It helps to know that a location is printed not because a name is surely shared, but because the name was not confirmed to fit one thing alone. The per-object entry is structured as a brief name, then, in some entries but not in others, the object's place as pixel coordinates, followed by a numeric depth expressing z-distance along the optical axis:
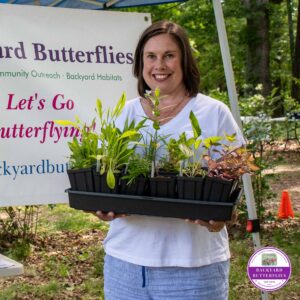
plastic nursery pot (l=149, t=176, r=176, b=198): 1.84
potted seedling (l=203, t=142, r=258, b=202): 1.79
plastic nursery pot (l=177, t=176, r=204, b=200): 1.80
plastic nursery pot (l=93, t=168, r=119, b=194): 1.92
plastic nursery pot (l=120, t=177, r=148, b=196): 1.88
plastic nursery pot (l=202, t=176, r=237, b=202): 1.78
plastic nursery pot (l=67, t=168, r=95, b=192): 1.96
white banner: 3.29
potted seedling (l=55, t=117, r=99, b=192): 1.96
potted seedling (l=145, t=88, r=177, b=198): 1.84
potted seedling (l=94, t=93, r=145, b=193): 1.86
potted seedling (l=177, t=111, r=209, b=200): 1.80
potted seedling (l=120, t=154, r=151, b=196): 1.85
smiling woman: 1.83
